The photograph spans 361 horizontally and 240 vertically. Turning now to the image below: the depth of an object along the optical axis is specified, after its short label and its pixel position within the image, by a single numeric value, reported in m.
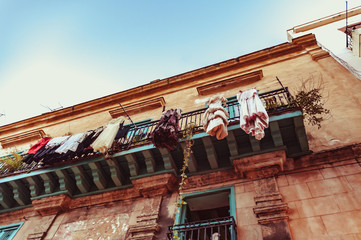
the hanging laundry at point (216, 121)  5.16
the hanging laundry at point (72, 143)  6.77
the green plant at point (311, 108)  6.04
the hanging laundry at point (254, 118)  4.90
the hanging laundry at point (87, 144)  6.95
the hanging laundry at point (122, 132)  7.41
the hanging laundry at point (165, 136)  5.79
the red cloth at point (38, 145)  7.51
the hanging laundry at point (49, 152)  6.96
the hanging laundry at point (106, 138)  6.56
